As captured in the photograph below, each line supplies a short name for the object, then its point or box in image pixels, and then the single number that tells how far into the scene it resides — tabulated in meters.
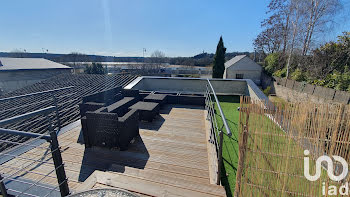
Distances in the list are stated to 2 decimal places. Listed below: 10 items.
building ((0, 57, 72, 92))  12.09
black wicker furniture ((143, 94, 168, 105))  4.83
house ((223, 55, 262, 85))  17.16
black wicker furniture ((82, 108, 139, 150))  2.56
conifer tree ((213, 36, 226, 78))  16.89
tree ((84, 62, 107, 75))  24.34
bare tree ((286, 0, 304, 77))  10.41
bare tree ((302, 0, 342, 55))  9.69
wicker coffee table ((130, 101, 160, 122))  3.88
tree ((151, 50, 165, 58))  36.66
